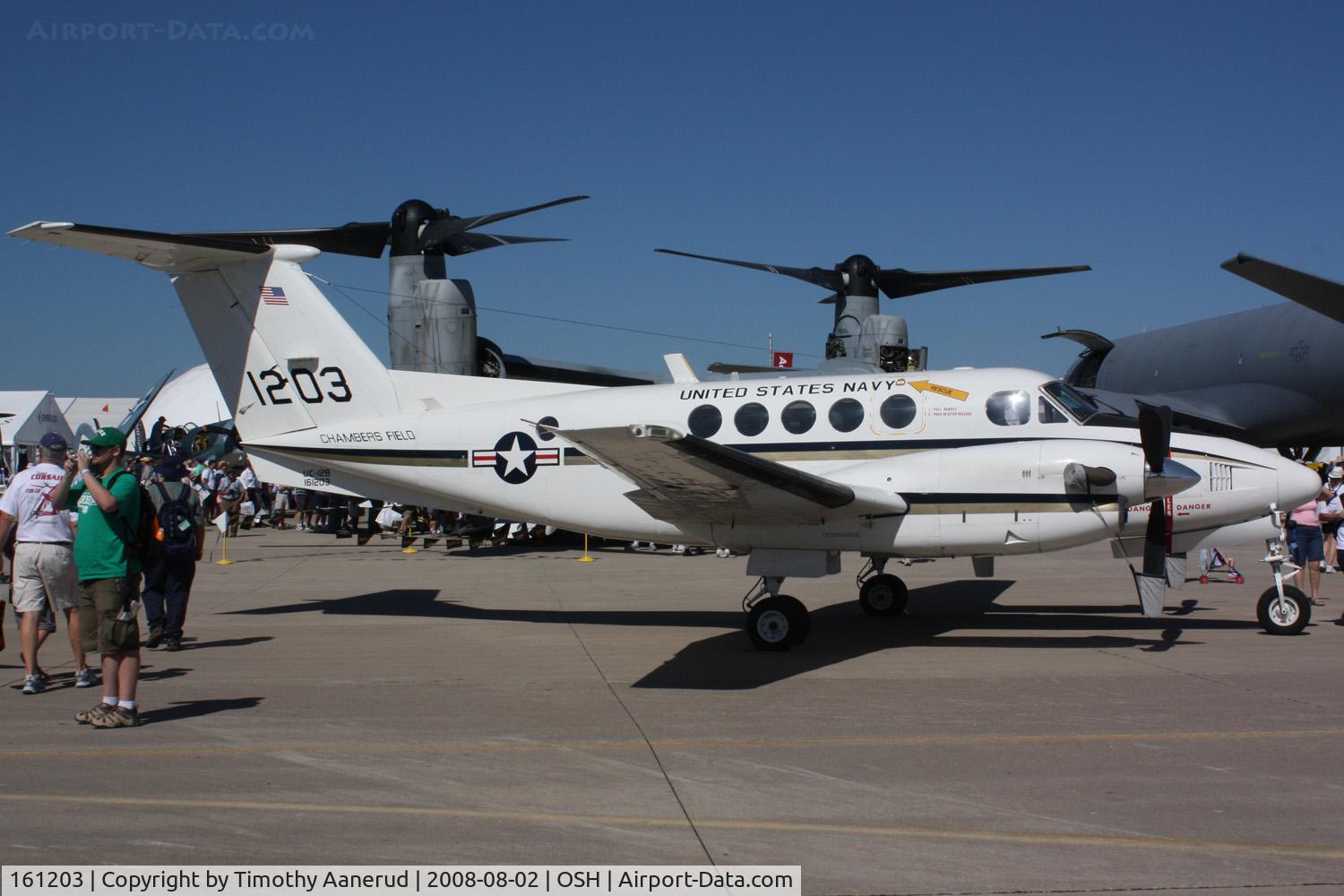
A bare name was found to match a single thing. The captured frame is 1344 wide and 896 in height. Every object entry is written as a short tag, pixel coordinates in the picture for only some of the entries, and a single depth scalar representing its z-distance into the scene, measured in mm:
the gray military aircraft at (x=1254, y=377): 22984
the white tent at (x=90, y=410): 65875
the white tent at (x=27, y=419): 42406
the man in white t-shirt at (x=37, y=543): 8273
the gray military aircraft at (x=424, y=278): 21500
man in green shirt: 6914
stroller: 16422
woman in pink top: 13398
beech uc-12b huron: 10023
